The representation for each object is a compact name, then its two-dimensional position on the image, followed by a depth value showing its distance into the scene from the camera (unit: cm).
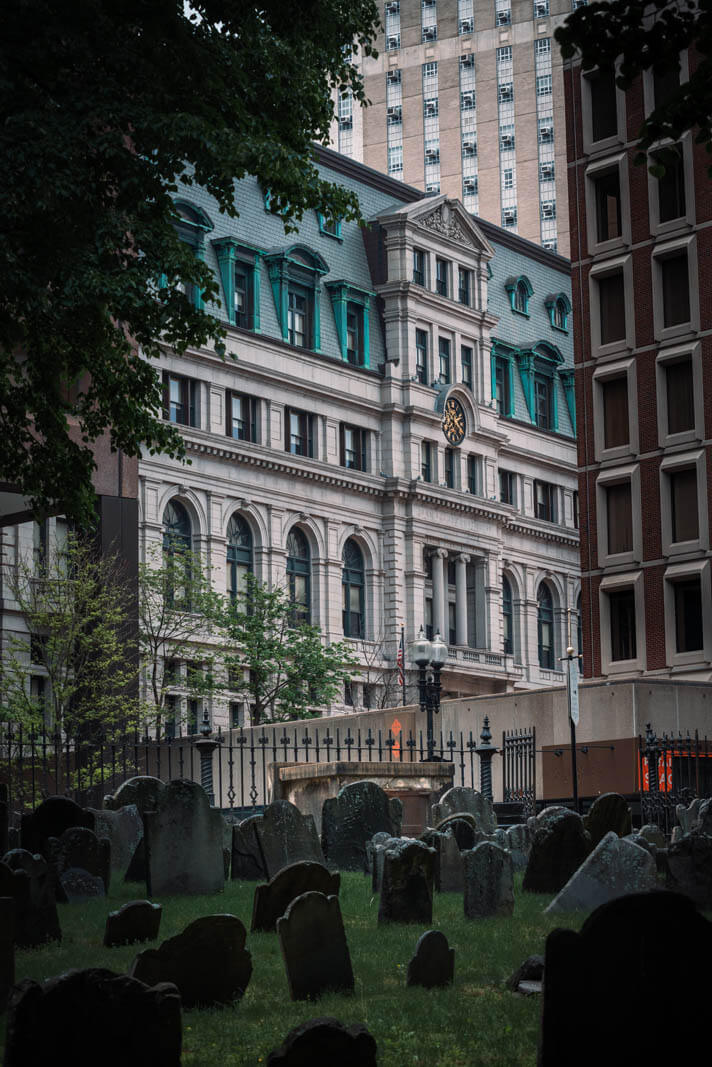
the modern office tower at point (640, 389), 4422
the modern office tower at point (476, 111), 10744
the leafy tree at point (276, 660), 5369
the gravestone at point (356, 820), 1888
